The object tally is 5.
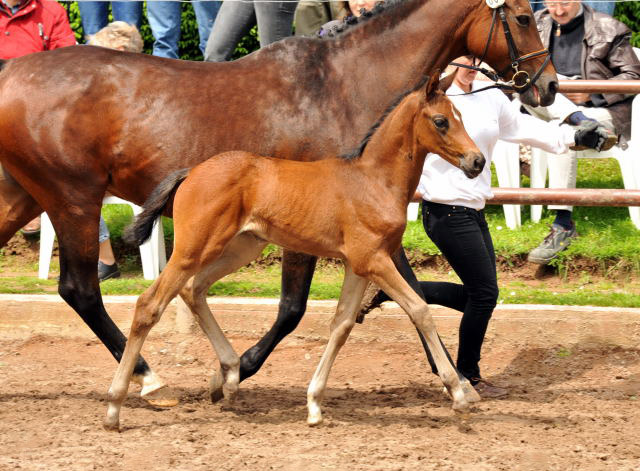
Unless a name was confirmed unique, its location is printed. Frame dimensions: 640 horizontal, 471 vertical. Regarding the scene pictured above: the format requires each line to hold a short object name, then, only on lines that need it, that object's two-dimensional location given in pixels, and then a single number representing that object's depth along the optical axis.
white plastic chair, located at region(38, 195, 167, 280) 15.53
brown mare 10.97
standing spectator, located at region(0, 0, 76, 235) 14.89
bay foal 9.95
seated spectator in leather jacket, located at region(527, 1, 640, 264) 15.78
